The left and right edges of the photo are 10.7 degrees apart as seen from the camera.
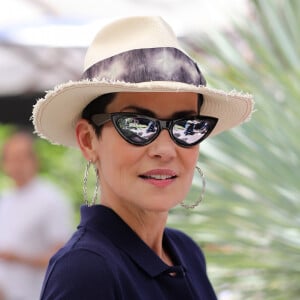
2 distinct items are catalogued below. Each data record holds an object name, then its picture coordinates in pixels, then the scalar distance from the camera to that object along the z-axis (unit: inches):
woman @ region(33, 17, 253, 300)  110.0
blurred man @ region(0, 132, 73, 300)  329.6
